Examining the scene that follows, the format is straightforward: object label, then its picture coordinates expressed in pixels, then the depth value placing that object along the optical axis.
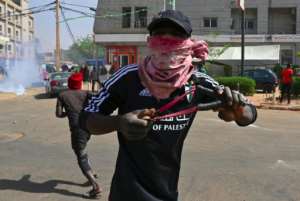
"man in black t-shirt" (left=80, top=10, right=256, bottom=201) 2.51
